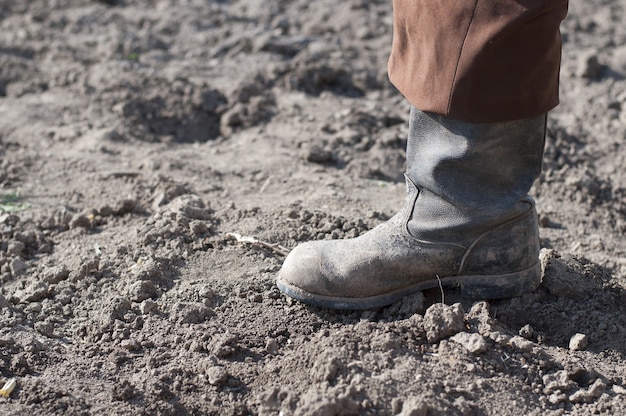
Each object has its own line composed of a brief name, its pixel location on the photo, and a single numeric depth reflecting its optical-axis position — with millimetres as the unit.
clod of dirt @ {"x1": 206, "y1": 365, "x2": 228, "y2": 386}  2252
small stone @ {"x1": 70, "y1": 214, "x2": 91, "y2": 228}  3211
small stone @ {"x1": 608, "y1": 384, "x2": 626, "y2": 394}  2219
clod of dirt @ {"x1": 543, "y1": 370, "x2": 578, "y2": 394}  2229
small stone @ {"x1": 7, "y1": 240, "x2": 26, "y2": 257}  3021
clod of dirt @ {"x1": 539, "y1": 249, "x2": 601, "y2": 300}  2584
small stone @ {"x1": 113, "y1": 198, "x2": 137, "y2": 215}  3271
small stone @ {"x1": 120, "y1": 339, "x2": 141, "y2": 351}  2434
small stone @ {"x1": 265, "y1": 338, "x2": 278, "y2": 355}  2379
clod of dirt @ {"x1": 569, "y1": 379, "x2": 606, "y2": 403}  2203
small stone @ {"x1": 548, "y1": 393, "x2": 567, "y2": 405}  2201
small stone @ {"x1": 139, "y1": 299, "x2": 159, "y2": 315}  2576
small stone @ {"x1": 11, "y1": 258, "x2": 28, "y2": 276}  2914
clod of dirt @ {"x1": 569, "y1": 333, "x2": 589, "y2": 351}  2393
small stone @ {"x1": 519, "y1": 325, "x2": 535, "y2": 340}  2418
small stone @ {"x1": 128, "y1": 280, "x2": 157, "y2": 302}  2641
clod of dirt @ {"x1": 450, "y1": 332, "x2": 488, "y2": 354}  2281
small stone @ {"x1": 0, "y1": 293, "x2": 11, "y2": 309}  2660
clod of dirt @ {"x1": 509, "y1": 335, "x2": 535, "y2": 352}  2311
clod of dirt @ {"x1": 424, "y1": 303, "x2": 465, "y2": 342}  2348
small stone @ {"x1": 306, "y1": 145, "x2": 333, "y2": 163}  3781
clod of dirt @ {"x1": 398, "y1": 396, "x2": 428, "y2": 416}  2049
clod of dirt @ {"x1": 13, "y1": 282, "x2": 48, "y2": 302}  2732
